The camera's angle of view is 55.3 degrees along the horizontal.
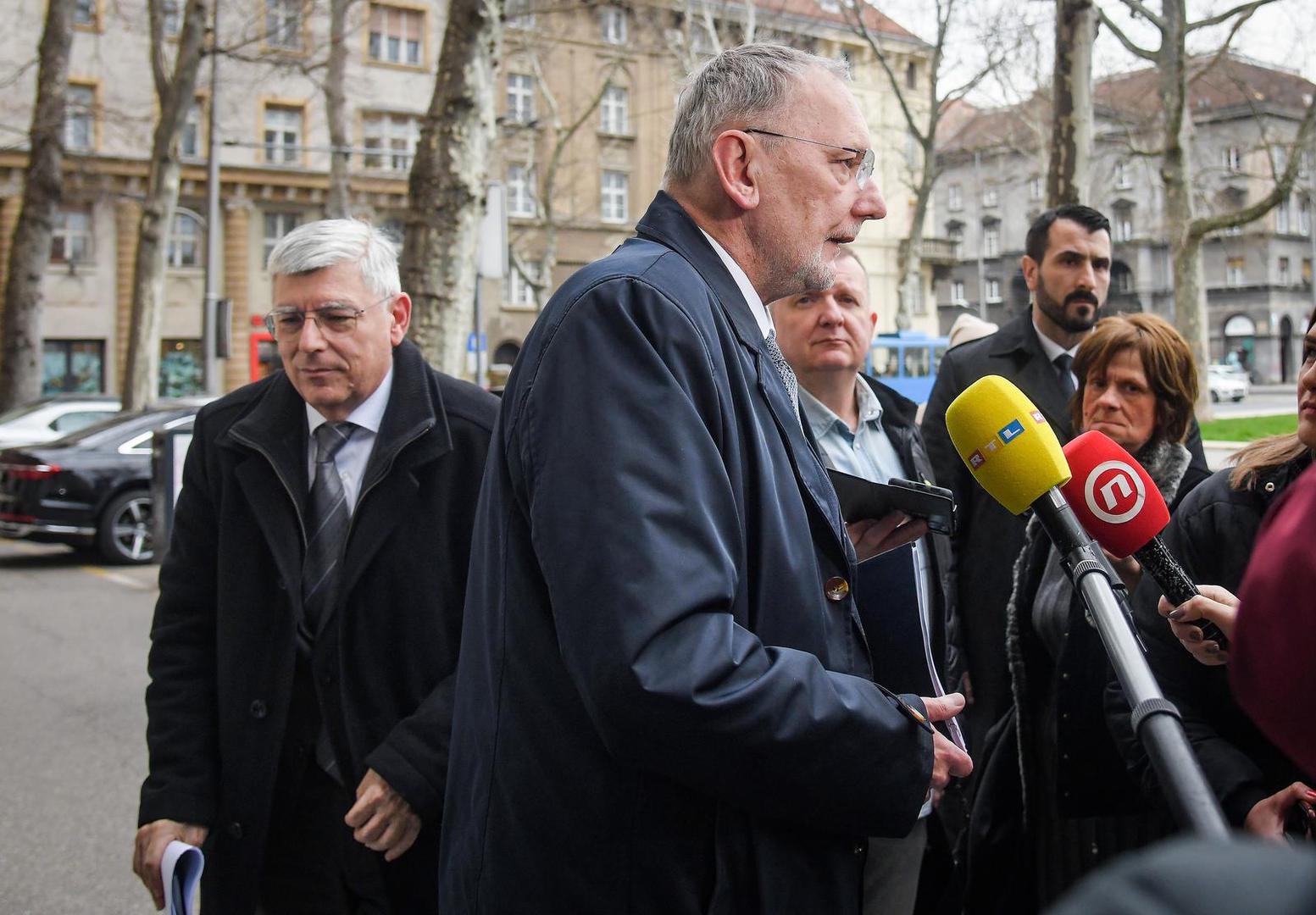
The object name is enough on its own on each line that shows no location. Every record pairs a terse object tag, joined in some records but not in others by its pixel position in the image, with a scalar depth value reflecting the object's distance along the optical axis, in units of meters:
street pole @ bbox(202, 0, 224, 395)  20.45
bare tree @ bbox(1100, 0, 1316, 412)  17.11
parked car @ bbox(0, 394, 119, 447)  16.41
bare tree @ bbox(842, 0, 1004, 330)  26.94
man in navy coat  1.53
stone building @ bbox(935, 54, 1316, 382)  57.06
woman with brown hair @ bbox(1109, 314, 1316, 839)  2.33
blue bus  32.59
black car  12.62
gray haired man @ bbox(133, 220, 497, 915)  2.49
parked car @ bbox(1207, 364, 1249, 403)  42.97
